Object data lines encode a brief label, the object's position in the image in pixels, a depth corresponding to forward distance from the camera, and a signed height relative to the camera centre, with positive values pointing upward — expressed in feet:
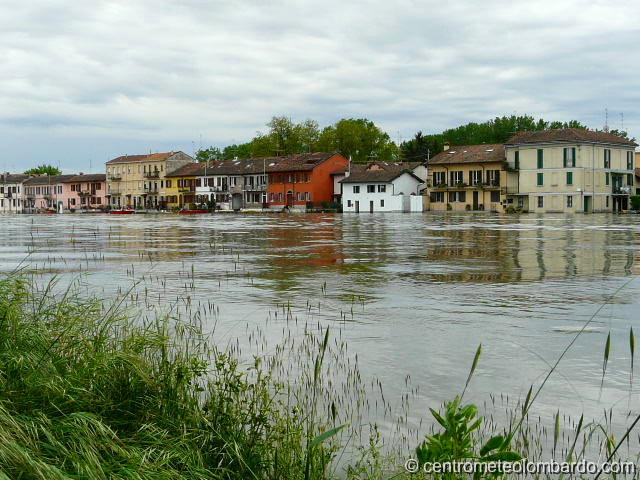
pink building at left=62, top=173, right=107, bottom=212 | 495.00 +9.07
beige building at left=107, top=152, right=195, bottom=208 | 453.99 +16.20
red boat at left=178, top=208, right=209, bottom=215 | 344.28 -3.53
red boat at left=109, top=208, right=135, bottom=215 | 374.63 -3.54
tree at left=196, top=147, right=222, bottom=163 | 550.44 +35.92
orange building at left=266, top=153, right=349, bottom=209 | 356.59 +10.78
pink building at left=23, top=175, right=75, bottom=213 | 514.68 +9.68
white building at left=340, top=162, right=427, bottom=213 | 324.60 +4.14
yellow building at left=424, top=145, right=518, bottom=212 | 306.14 +7.87
